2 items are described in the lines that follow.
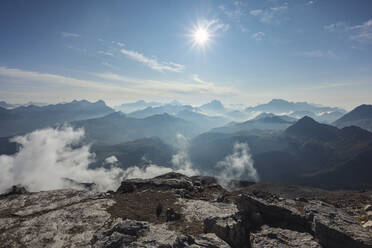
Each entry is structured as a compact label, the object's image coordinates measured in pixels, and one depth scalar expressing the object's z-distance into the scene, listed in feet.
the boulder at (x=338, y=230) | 32.90
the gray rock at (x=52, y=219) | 48.42
